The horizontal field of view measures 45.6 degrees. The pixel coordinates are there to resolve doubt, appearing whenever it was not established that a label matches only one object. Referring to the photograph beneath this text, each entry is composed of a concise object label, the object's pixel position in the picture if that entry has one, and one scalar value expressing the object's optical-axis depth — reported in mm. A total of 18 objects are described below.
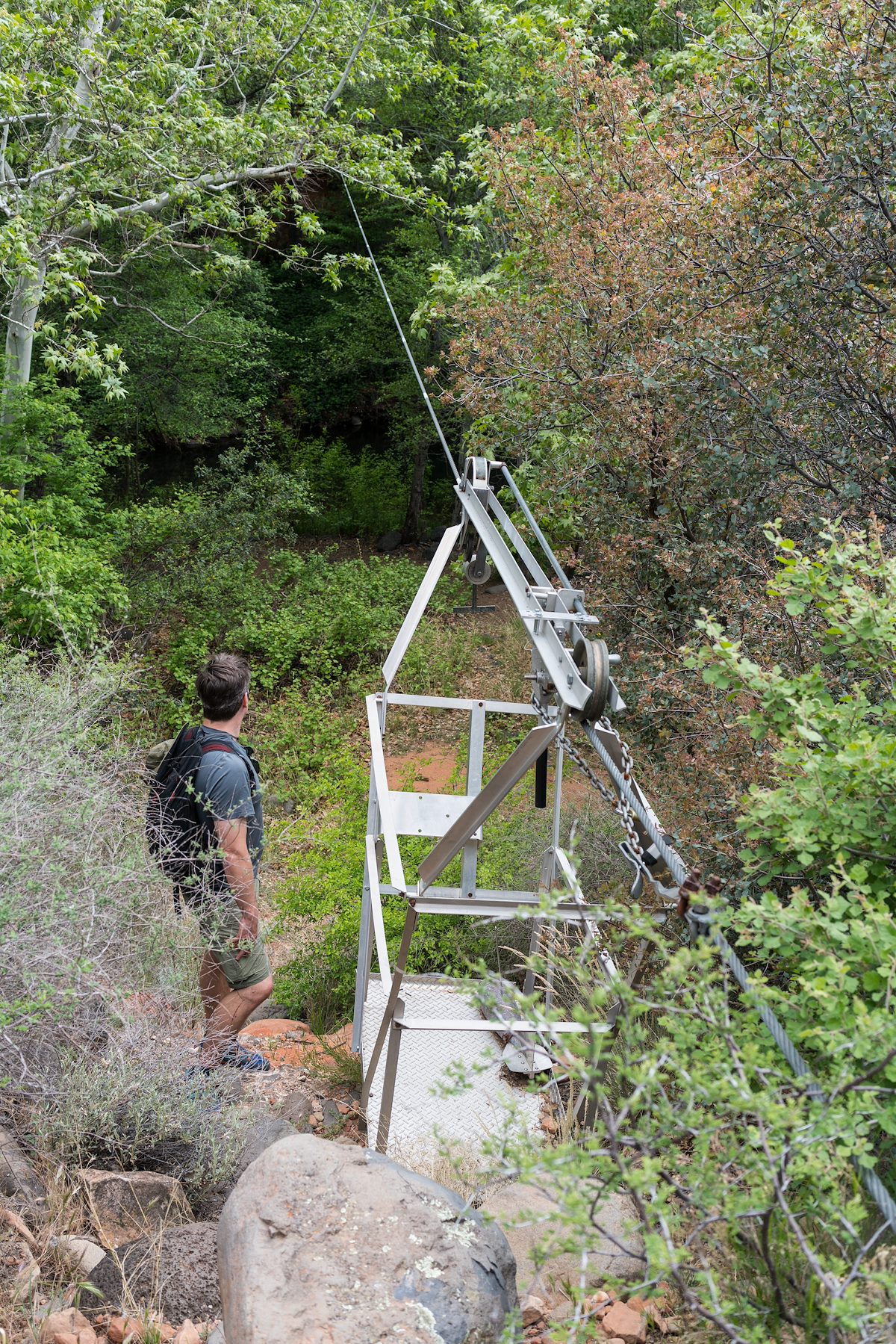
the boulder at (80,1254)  2584
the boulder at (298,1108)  3699
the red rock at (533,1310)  2449
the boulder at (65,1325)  2299
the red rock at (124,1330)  2373
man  3627
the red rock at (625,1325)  2338
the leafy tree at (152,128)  8242
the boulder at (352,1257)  1972
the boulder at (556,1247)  2504
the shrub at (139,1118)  2943
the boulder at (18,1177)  2758
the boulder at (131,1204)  2803
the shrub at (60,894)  2961
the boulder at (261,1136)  3143
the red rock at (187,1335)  2355
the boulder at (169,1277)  2490
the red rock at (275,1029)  4816
